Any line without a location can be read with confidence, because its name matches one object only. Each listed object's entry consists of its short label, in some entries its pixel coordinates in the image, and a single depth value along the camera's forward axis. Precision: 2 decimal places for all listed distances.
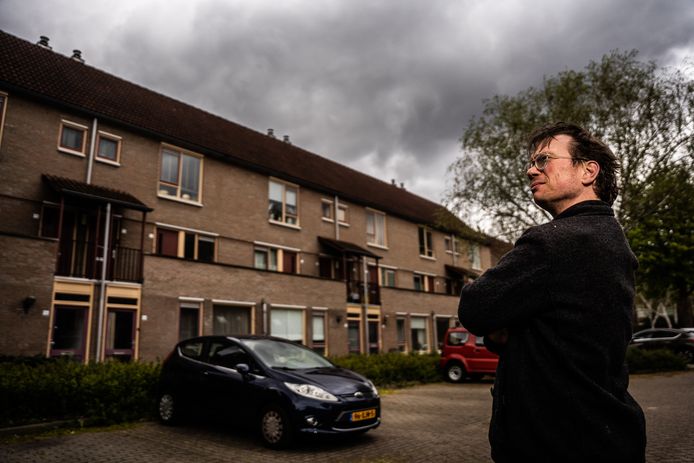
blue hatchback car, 7.43
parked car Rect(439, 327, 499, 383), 16.59
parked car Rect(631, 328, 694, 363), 22.23
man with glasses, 1.52
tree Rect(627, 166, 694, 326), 27.70
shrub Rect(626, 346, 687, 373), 19.58
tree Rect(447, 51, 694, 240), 19.25
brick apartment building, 15.21
